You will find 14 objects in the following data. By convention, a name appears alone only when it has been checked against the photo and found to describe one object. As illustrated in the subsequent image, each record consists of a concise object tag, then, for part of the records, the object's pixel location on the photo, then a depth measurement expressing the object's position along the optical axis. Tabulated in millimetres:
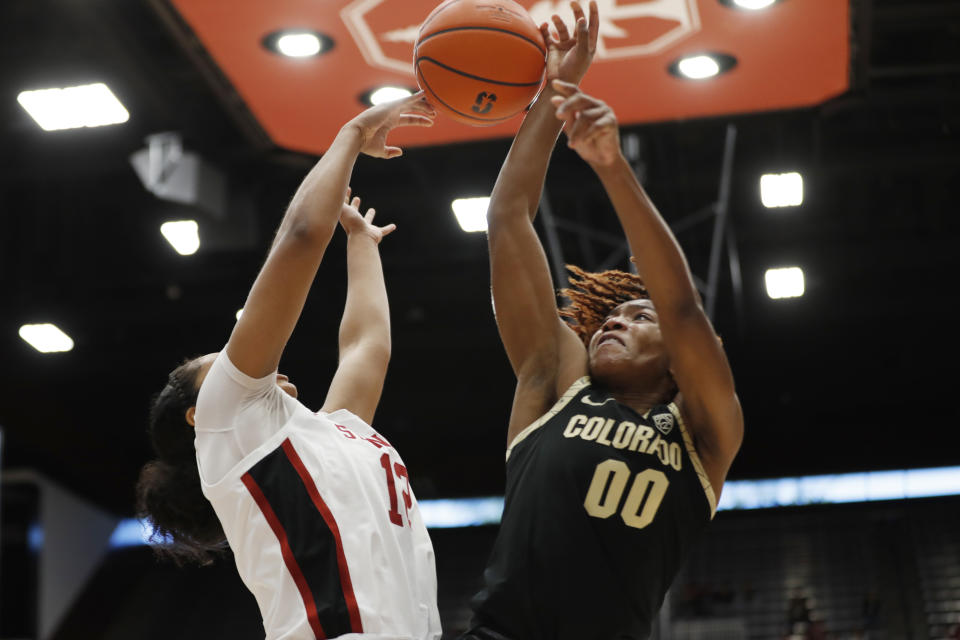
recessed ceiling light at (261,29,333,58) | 6695
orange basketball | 3078
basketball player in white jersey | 2576
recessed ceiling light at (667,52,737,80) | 7051
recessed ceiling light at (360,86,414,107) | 7311
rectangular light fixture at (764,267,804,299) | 9984
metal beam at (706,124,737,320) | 8516
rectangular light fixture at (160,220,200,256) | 8898
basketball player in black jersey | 2436
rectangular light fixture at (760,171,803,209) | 8680
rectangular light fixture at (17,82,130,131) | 7484
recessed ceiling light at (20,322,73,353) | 11117
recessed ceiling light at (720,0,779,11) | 6401
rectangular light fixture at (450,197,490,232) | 8859
